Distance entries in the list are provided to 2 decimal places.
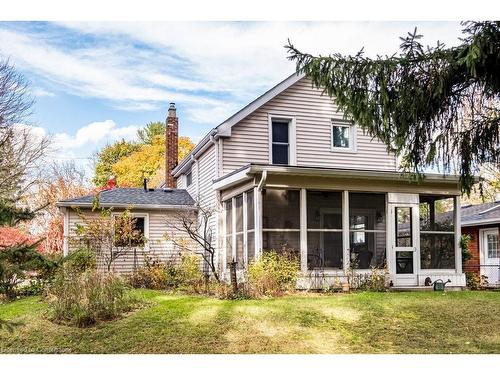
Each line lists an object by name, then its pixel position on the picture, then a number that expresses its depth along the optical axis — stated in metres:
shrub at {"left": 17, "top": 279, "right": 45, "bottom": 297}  12.02
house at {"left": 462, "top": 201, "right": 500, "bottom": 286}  14.95
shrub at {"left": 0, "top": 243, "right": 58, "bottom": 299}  5.12
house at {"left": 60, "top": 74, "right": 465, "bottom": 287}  10.42
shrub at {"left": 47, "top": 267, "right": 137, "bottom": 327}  7.53
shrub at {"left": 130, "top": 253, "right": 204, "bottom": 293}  12.05
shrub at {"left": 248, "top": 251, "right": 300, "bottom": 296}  9.26
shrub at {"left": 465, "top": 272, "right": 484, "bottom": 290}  12.06
